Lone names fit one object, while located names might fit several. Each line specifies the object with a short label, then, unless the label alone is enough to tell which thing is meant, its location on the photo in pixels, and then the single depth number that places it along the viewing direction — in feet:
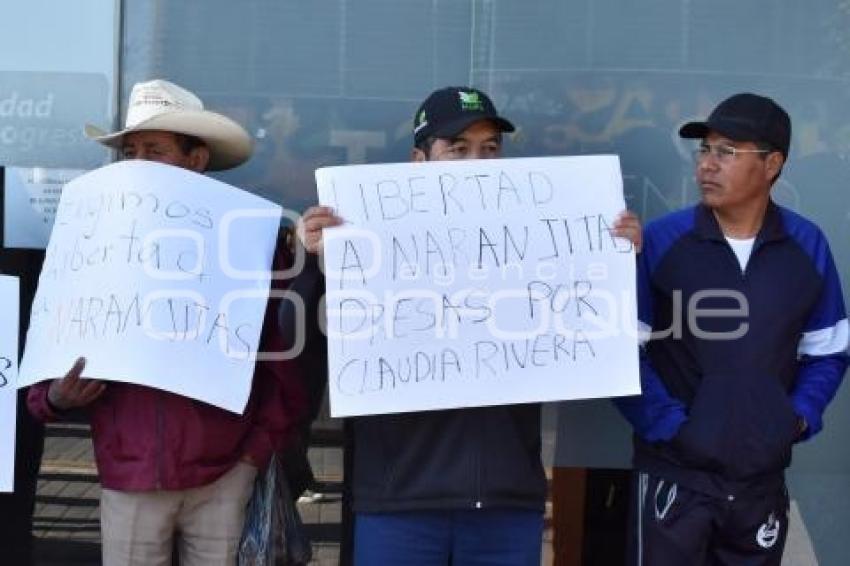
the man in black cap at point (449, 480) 9.25
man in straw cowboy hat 9.48
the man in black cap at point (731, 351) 9.76
